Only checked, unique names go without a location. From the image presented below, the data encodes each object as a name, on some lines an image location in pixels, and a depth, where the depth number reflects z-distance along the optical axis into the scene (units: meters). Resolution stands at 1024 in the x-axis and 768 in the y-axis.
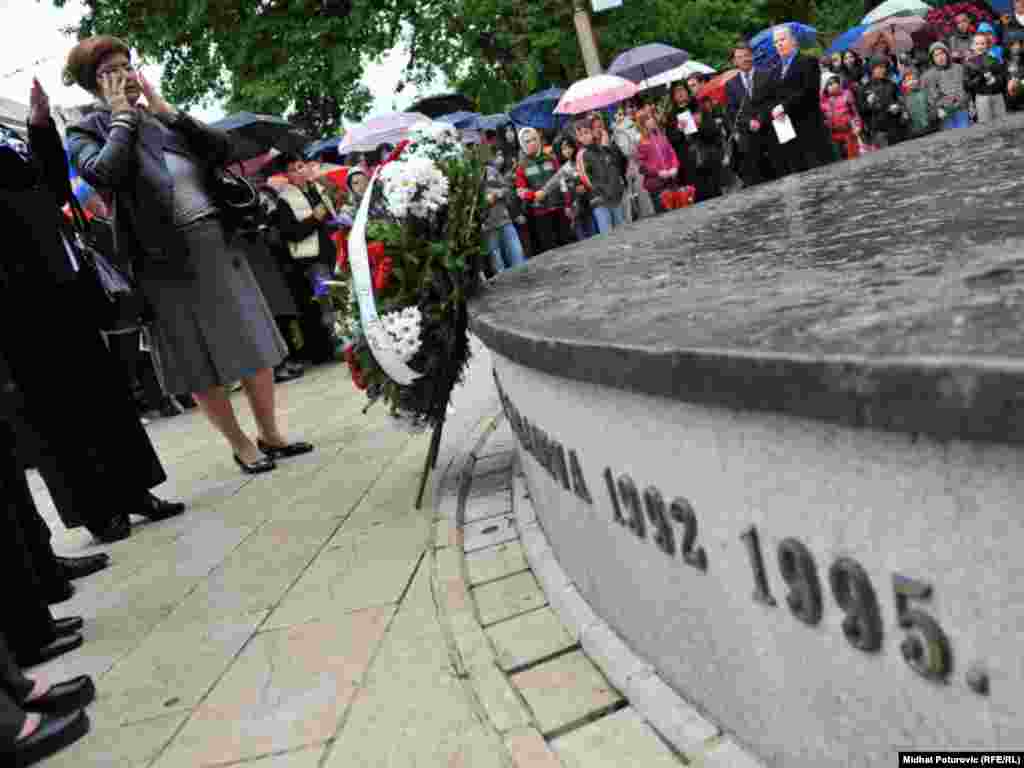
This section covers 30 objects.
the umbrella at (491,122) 17.94
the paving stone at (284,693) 2.64
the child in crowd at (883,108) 12.52
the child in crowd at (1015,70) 10.39
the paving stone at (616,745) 2.11
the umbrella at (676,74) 17.36
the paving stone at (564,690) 2.37
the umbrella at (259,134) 11.95
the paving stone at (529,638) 2.73
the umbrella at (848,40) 19.64
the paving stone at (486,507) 4.14
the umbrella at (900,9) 19.18
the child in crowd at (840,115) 12.18
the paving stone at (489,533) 3.78
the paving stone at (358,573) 3.48
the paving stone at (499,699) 2.40
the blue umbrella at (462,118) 17.50
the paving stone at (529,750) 2.20
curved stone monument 1.22
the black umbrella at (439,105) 18.55
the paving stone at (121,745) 2.74
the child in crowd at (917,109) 11.88
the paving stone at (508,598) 3.06
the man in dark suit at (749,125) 8.90
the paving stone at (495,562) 3.42
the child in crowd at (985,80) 10.71
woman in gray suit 5.05
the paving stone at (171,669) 3.04
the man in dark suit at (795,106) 8.49
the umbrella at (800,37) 15.58
